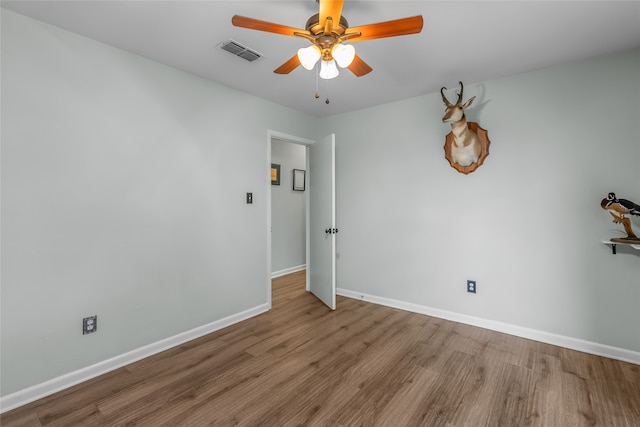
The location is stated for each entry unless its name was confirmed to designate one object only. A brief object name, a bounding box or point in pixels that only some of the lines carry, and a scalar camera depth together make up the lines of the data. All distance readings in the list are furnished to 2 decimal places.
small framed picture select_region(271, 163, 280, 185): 4.98
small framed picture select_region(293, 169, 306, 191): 5.41
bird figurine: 2.16
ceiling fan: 1.43
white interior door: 3.49
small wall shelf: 2.34
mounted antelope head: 2.73
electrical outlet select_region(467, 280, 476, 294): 3.04
